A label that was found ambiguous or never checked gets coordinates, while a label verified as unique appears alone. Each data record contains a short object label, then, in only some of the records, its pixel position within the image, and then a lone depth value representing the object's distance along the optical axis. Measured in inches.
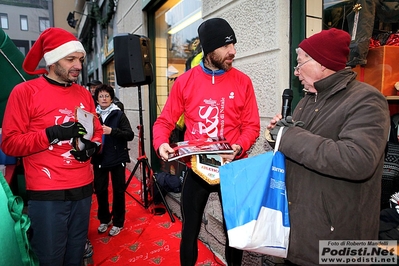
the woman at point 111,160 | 134.3
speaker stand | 151.9
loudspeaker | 146.5
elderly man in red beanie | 44.8
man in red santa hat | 69.6
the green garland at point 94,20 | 292.9
